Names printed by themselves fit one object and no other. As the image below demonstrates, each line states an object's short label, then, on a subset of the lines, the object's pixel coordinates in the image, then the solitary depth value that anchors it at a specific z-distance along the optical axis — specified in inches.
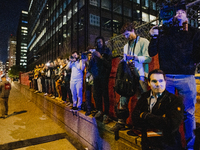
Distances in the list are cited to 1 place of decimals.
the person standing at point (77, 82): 186.9
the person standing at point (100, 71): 136.3
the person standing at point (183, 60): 76.0
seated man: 62.9
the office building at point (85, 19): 843.4
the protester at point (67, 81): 220.4
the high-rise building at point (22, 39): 4476.4
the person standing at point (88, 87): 155.2
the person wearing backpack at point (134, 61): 98.3
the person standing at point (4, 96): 290.0
